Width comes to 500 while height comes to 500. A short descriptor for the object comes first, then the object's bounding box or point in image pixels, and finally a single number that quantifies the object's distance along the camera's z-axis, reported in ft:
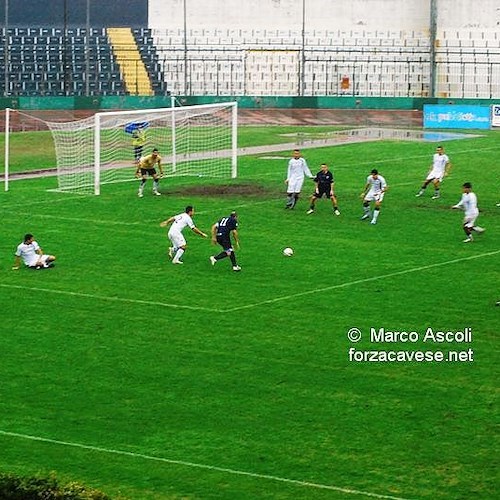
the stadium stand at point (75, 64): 295.28
